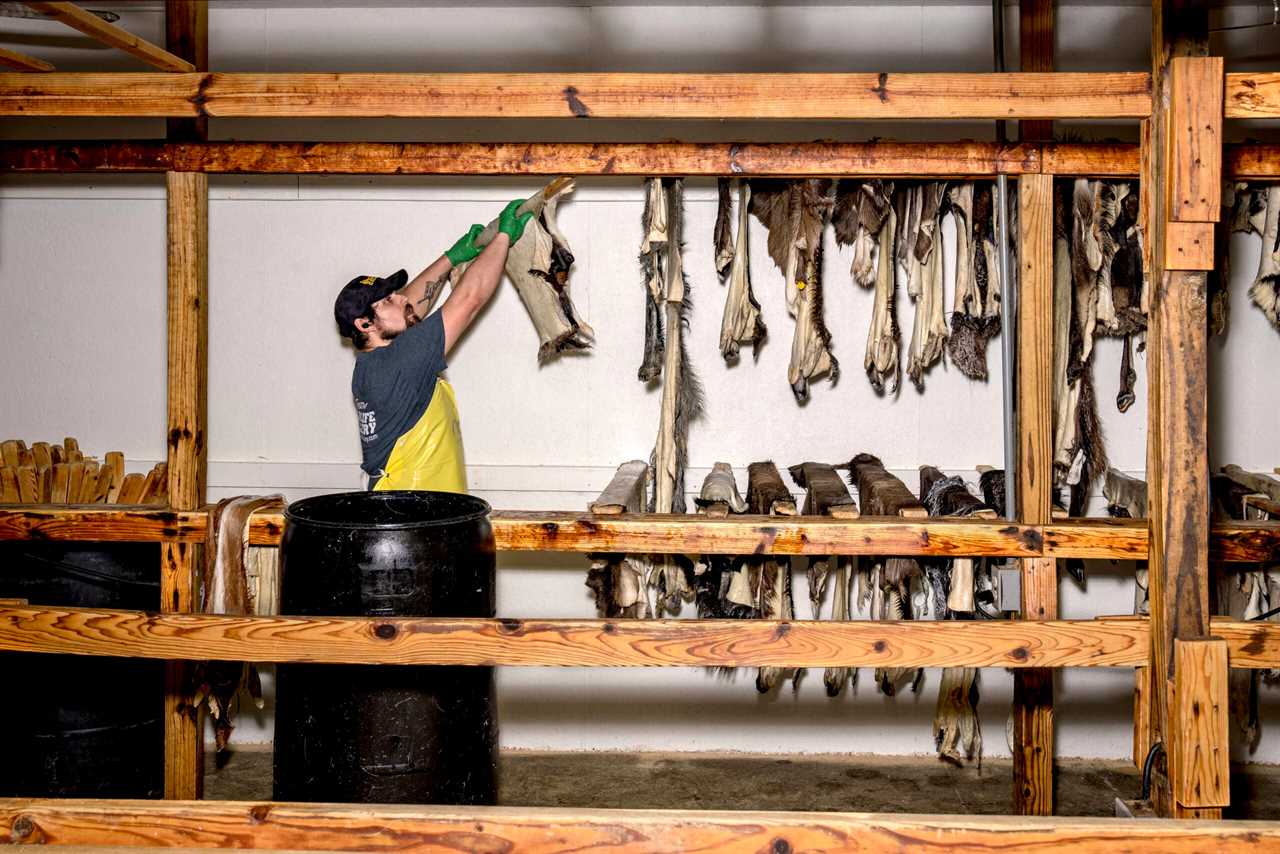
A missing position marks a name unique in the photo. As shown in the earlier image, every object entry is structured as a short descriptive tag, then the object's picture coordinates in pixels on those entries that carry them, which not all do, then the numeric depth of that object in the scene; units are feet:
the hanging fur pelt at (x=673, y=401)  15.20
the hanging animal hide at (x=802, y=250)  15.25
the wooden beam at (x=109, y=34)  9.43
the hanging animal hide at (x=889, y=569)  14.32
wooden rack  7.71
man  15.21
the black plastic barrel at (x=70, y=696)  13.78
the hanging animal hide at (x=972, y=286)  15.07
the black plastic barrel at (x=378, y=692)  10.50
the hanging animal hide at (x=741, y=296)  15.65
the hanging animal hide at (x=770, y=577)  15.17
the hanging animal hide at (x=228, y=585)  13.44
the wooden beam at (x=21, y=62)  11.99
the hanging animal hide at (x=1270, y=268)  15.34
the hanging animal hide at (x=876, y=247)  15.21
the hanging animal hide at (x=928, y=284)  15.23
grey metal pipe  13.70
